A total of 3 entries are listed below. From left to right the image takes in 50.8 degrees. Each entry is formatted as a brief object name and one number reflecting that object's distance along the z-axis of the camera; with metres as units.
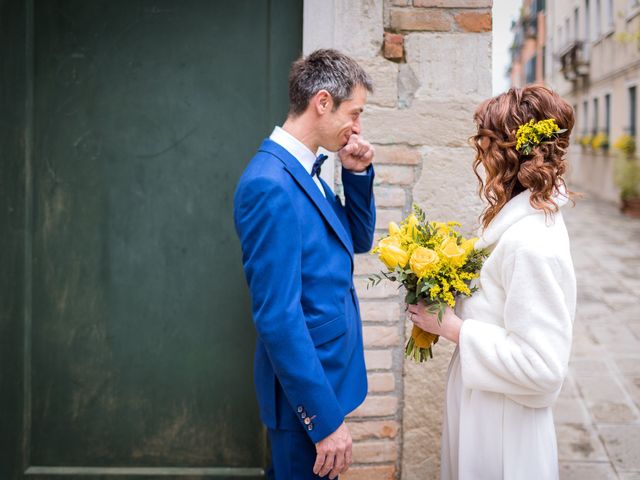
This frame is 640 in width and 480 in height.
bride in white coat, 1.81
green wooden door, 2.94
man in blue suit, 1.84
